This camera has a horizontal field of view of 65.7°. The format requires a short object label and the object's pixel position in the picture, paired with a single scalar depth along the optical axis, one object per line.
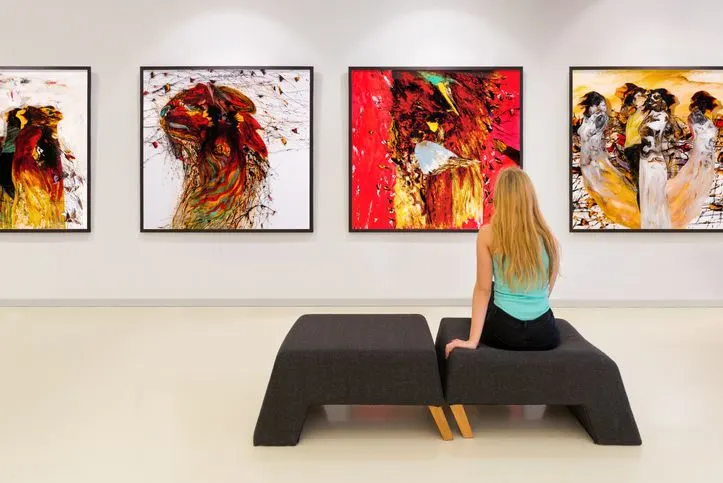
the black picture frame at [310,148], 6.26
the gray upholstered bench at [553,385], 2.76
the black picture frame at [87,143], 6.29
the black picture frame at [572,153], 6.24
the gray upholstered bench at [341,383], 2.76
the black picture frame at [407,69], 6.25
